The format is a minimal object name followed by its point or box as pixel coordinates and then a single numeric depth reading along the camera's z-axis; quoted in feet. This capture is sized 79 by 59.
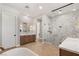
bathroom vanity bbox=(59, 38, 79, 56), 2.95
